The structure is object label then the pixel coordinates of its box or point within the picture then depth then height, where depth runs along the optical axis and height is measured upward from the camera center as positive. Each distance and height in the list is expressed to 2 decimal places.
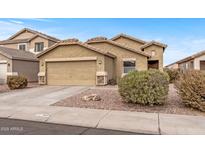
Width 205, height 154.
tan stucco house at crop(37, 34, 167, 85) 14.77 +1.49
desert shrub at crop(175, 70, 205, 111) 6.98 -0.57
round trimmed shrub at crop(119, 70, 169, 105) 7.27 -0.49
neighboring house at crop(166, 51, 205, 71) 20.76 +2.22
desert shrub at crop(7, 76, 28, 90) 13.16 -0.36
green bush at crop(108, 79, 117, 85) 15.77 -0.50
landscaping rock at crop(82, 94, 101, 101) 8.71 -1.17
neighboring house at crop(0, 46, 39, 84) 17.55 +1.63
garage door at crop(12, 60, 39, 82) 18.12 +1.15
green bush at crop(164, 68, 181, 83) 19.21 +0.44
